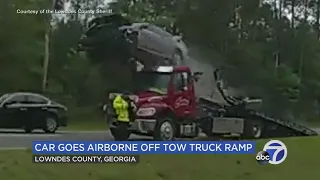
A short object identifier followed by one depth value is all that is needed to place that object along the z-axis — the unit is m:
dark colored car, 12.03
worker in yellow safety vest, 12.50
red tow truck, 12.66
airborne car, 12.33
